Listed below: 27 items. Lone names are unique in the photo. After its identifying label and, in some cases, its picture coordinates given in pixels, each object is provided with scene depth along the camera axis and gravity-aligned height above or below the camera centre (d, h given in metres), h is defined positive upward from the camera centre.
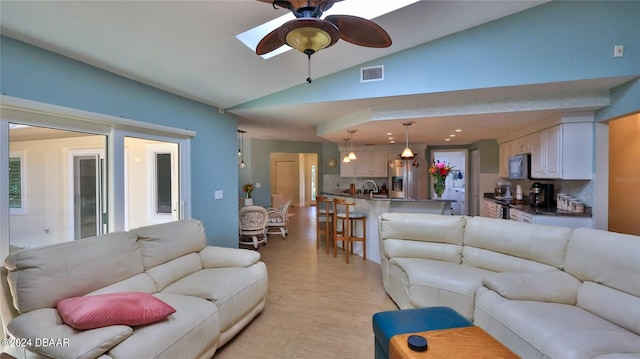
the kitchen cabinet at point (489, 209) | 5.24 -0.70
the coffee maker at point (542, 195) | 4.45 -0.33
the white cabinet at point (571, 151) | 3.47 +0.32
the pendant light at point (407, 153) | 4.22 +0.36
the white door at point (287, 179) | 11.48 -0.12
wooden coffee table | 1.41 -0.94
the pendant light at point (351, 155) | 5.06 +0.42
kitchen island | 4.12 -0.51
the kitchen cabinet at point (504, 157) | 5.48 +0.39
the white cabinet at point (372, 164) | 7.44 +0.34
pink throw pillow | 1.53 -0.80
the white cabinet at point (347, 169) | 7.76 +0.22
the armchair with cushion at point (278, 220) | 6.20 -1.00
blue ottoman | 1.68 -0.96
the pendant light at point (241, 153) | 7.53 +0.69
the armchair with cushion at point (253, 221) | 5.26 -0.88
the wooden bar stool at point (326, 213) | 5.05 -0.74
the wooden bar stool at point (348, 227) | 4.48 -0.90
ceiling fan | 1.47 +0.90
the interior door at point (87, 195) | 2.71 -0.18
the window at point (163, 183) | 3.58 -0.08
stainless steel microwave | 4.63 +0.17
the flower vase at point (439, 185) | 4.21 -0.14
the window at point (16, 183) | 2.08 -0.04
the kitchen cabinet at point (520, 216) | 3.79 -0.61
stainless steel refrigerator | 7.02 -0.05
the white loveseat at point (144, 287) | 1.51 -0.86
